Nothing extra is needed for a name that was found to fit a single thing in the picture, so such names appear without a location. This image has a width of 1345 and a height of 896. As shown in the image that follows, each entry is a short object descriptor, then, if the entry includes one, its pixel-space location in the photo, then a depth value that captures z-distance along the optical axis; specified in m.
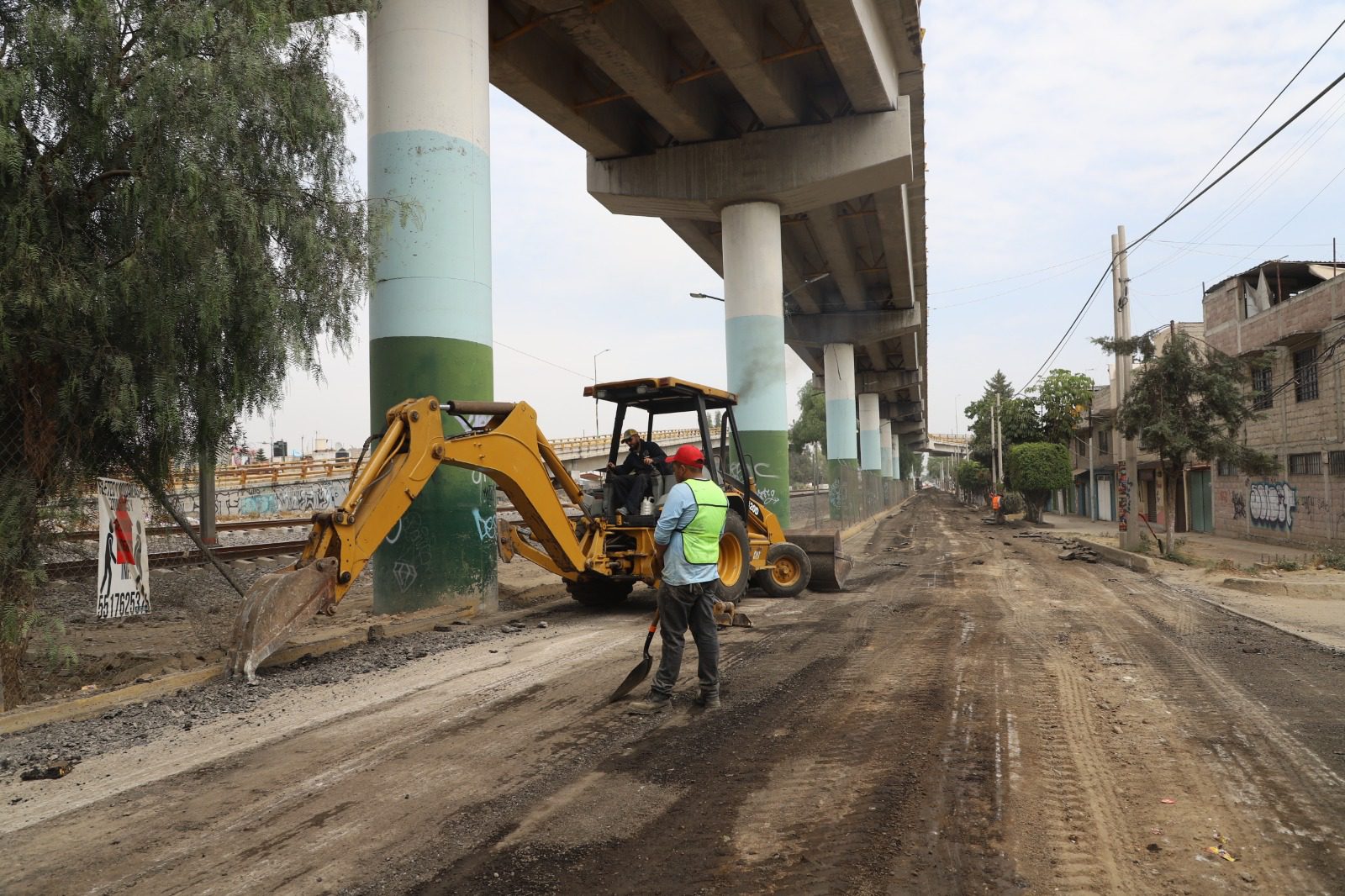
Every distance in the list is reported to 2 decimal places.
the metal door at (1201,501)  32.53
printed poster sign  7.55
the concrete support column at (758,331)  23.55
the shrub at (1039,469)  39.50
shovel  6.61
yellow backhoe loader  7.05
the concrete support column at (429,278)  11.16
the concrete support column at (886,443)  82.44
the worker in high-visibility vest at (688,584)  6.47
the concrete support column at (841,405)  44.34
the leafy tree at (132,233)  6.67
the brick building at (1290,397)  23.06
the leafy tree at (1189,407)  18.75
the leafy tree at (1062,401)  48.72
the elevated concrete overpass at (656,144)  11.47
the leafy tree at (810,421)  107.69
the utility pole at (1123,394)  21.53
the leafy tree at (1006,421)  49.31
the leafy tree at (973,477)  67.31
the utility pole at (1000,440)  53.18
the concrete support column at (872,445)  52.88
